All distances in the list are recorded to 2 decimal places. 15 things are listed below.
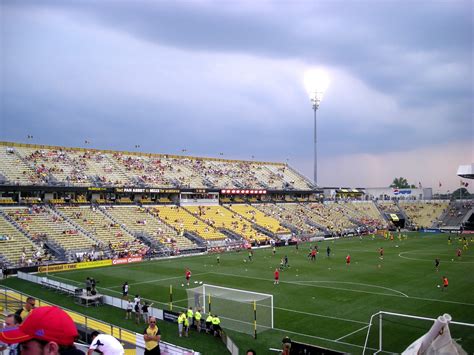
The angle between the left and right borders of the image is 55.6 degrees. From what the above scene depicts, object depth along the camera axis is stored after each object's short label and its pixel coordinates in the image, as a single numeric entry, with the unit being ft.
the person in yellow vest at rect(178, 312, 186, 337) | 71.00
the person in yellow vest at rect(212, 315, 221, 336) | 70.95
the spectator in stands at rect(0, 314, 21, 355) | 21.75
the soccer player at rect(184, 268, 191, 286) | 115.63
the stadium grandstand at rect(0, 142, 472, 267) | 163.94
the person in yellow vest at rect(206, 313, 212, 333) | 72.66
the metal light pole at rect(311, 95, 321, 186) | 264.91
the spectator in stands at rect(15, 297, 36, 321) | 33.89
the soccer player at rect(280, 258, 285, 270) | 141.62
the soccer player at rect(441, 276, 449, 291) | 103.40
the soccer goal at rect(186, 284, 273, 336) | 75.56
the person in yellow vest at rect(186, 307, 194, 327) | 74.43
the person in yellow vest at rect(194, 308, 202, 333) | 74.62
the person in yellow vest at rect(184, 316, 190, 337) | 71.08
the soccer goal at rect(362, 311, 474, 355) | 55.26
